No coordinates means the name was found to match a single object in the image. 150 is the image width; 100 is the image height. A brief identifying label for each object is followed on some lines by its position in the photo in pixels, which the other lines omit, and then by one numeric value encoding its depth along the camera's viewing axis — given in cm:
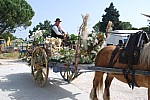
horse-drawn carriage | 451
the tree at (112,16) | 4203
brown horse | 439
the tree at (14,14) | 2862
